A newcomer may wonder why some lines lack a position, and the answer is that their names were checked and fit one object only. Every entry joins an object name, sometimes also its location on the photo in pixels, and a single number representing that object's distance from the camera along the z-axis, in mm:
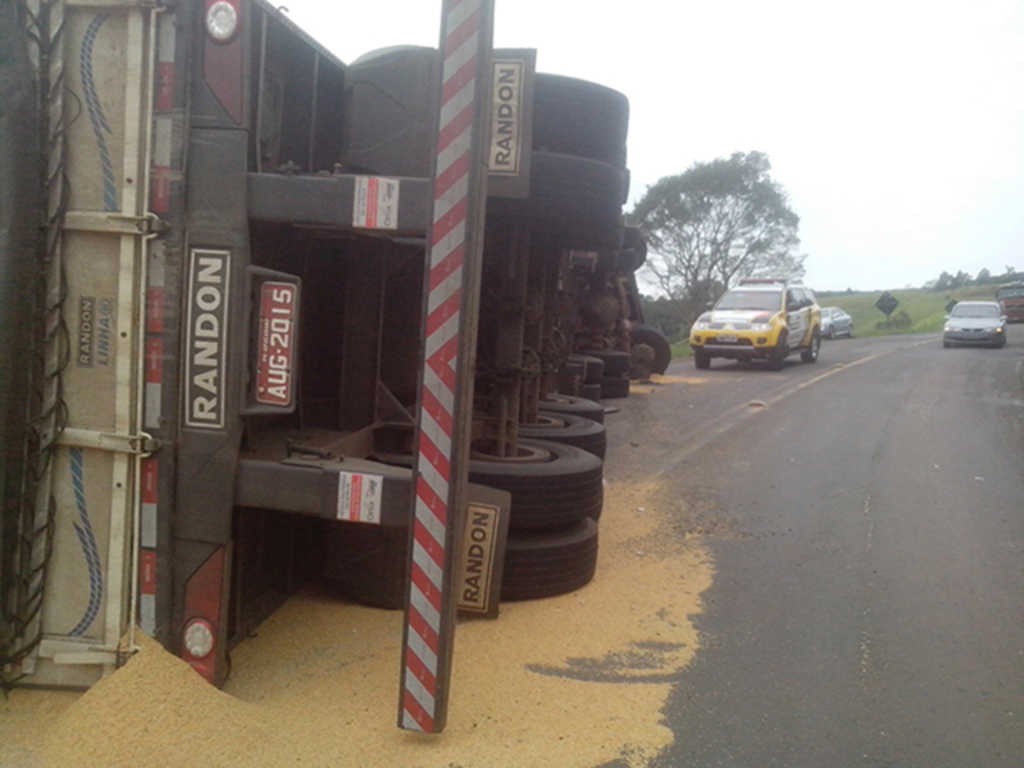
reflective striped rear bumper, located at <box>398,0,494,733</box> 3176
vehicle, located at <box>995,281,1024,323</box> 38594
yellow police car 19062
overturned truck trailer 3363
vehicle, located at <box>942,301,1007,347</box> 26422
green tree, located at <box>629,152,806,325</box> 43469
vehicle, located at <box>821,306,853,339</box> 34250
